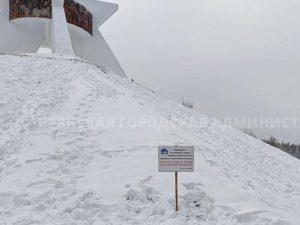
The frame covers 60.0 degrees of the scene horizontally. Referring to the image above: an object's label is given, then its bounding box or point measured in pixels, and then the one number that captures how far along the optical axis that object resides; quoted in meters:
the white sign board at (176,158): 3.62
